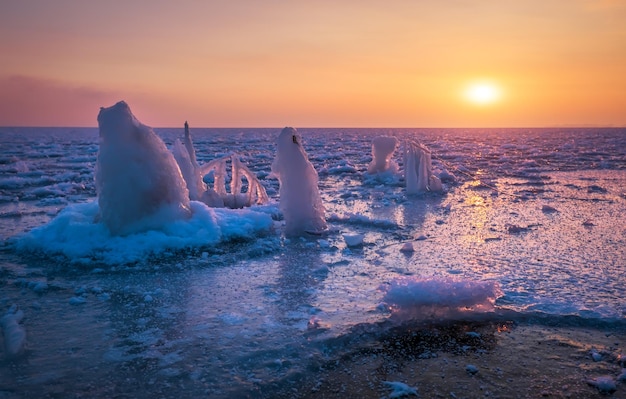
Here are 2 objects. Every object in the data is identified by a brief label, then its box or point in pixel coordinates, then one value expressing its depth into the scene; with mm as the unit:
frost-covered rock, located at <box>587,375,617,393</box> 2980
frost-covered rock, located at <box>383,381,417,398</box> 2918
